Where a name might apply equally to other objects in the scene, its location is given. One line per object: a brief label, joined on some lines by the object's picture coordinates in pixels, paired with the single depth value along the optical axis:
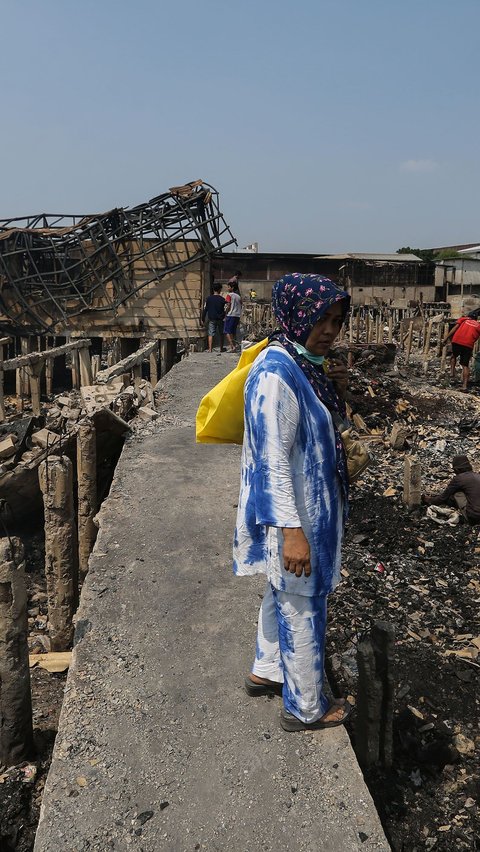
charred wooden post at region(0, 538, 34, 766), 3.12
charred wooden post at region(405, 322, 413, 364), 17.10
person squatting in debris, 6.48
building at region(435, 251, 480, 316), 30.69
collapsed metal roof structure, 14.70
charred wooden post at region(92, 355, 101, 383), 16.11
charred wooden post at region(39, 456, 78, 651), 4.77
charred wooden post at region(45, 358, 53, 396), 15.06
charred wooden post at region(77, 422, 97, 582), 5.78
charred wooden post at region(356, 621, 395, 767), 2.58
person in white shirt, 12.02
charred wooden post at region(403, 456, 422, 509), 6.86
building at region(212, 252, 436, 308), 29.56
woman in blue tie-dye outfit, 2.12
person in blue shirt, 12.10
